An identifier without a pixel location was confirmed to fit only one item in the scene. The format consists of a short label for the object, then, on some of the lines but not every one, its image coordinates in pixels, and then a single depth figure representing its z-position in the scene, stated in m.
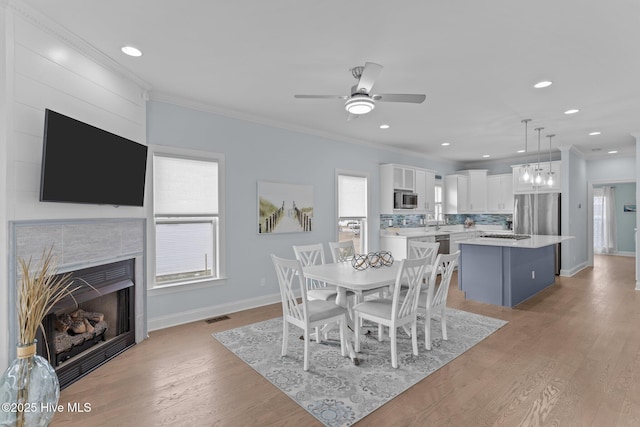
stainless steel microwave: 6.60
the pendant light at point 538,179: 4.96
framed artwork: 4.76
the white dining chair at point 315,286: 3.66
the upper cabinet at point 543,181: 6.93
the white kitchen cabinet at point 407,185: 6.50
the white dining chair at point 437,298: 3.26
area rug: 2.39
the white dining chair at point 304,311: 2.82
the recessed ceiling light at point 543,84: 3.45
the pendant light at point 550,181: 5.19
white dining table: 2.90
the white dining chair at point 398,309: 2.88
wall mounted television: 2.39
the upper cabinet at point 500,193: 8.03
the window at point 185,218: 3.89
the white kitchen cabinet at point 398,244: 6.29
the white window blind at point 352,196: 5.94
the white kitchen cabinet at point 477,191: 8.34
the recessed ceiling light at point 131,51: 2.79
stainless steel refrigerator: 6.92
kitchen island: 4.77
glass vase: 1.74
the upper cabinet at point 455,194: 8.27
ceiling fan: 2.77
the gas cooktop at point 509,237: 5.48
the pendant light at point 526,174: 4.86
